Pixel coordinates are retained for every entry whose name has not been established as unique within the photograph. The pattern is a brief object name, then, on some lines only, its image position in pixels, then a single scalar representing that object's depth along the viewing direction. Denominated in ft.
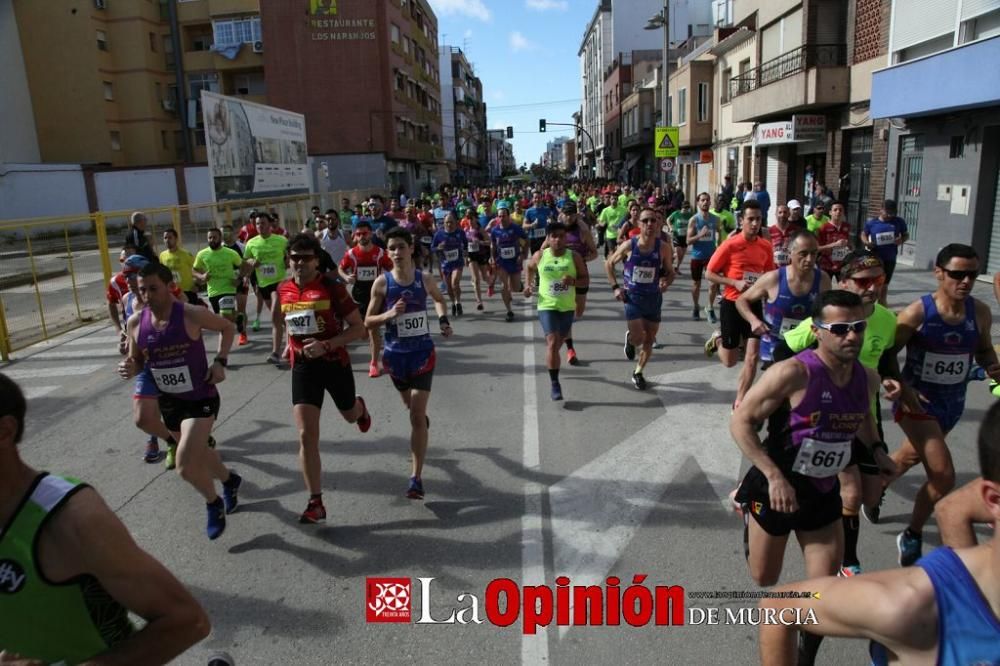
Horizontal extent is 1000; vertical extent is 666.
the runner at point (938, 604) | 5.32
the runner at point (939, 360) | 13.65
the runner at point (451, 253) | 41.45
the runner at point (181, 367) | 15.90
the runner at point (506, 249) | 39.52
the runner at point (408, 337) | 17.35
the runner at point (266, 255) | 34.50
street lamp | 81.47
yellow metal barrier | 42.24
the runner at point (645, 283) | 26.30
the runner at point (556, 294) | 25.08
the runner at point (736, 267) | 24.38
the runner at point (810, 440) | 10.14
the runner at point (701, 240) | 38.29
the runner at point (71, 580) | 5.93
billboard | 76.43
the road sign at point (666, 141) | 79.47
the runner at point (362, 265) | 31.86
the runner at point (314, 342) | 16.12
